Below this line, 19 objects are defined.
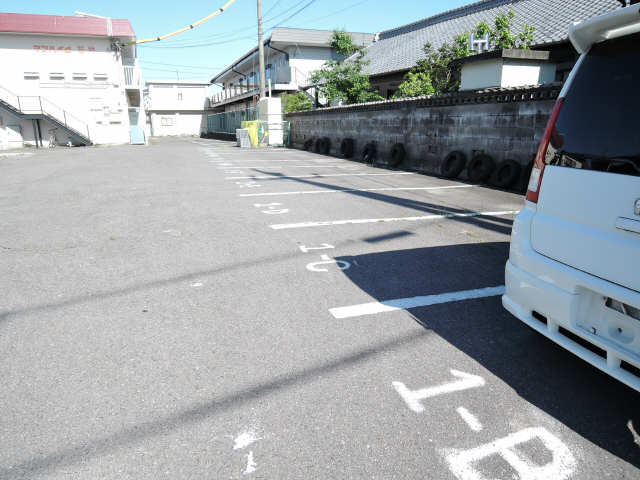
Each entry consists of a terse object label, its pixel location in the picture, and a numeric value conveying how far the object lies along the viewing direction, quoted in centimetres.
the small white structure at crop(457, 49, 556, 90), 922
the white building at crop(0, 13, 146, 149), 2414
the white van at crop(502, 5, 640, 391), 190
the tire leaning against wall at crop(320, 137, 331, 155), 1880
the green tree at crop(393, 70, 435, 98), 1522
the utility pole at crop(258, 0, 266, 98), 2584
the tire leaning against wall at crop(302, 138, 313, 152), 2090
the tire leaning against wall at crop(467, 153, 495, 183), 930
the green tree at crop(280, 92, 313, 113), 2578
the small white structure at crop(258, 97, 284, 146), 2500
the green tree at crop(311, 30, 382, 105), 2173
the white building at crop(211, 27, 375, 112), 2990
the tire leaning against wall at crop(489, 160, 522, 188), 861
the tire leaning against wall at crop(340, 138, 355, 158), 1625
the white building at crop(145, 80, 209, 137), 5094
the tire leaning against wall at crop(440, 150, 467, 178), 1021
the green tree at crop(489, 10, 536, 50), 1230
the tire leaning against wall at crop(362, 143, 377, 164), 1438
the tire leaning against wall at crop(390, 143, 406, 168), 1270
